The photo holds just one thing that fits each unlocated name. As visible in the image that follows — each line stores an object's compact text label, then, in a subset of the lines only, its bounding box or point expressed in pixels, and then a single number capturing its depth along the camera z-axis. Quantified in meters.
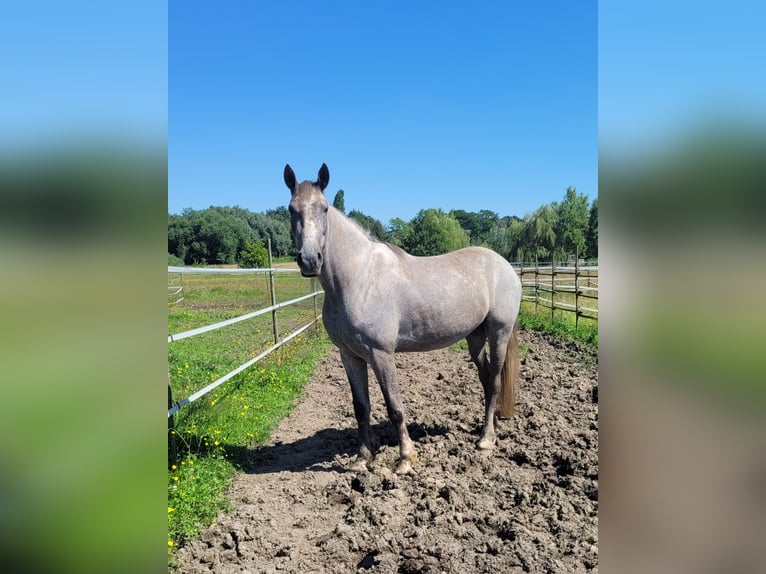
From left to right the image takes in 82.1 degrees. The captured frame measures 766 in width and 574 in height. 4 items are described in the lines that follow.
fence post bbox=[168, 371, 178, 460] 3.11
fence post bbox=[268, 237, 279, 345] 6.43
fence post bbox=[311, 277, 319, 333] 10.34
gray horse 3.11
